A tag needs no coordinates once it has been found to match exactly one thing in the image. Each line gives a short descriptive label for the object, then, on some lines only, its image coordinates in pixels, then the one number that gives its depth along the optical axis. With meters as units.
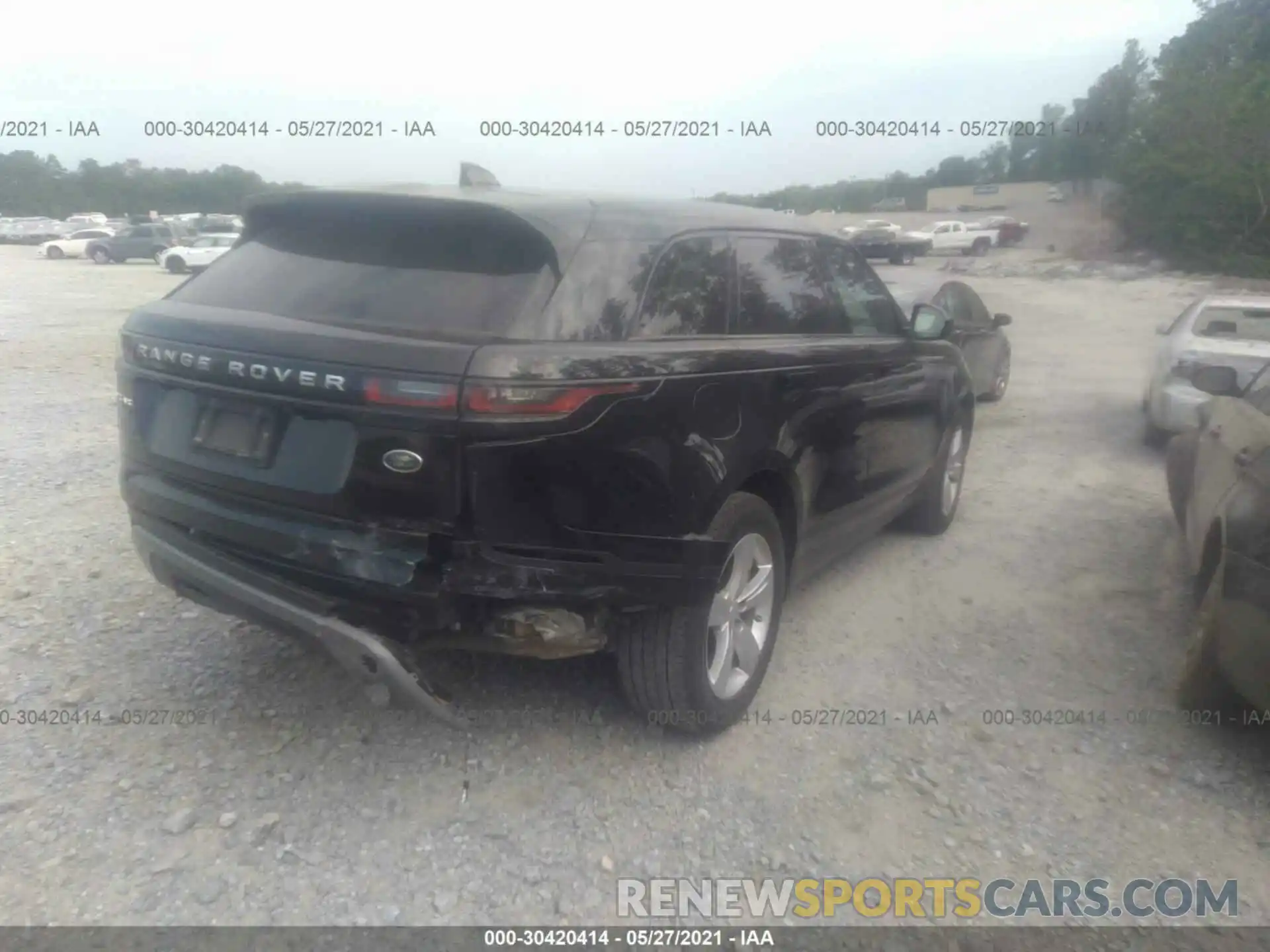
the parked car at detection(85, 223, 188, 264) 36.19
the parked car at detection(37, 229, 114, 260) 37.78
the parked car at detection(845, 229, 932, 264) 30.51
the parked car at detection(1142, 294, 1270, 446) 7.50
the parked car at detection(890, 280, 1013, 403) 9.29
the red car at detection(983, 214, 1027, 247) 41.03
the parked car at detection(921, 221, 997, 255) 39.44
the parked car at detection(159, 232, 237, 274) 30.39
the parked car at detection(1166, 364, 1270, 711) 3.25
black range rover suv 2.76
